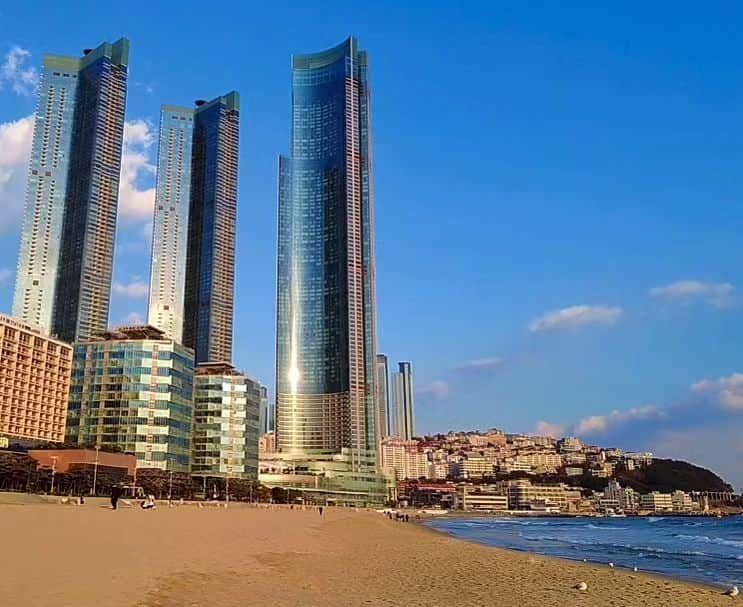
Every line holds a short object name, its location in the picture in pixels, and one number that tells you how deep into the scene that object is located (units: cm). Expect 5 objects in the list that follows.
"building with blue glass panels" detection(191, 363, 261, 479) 15112
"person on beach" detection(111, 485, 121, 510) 4763
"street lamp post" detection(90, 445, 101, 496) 10080
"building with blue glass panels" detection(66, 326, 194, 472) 12631
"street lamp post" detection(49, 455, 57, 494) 9831
